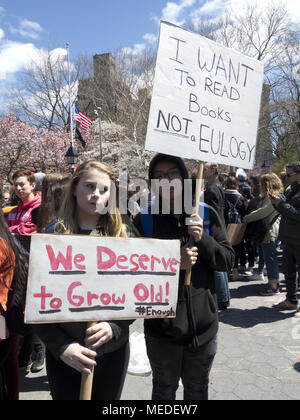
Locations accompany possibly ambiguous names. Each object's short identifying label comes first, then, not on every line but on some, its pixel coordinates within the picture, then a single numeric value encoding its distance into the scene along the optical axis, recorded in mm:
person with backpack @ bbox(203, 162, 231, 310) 2877
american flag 20547
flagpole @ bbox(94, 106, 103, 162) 27614
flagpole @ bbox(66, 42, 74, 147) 29769
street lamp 17875
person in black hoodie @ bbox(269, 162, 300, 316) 4512
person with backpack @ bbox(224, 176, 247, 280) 6215
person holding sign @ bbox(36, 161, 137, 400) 1578
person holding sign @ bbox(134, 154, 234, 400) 1840
